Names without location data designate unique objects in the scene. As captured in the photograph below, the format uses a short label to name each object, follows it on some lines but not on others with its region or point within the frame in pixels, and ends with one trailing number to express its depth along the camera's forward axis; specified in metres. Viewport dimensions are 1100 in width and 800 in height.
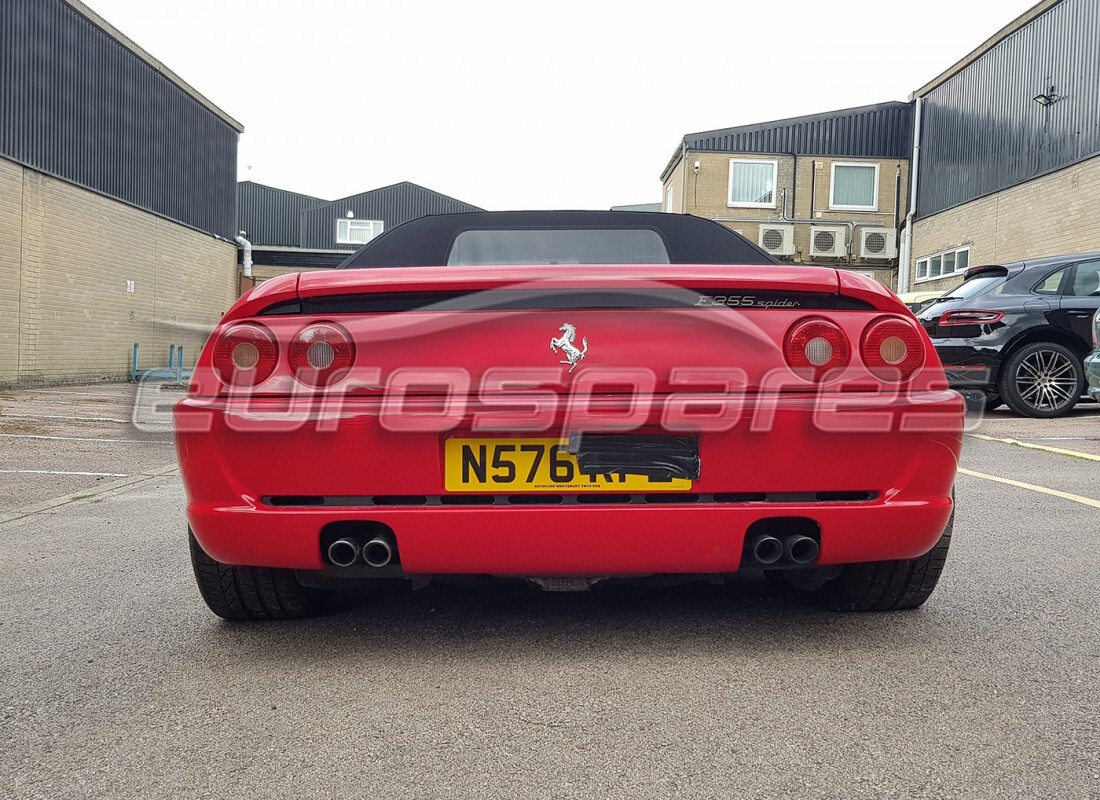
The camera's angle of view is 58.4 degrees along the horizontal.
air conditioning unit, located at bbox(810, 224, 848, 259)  27.55
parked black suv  9.09
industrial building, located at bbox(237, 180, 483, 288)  38.66
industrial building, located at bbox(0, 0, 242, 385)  15.95
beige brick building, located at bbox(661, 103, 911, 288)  27.86
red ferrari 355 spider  2.39
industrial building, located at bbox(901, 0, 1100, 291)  17.38
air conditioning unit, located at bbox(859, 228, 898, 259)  26.98
